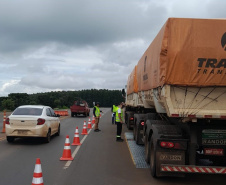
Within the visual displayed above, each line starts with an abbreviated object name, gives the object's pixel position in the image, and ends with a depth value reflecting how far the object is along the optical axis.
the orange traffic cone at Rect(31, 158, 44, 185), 3.27
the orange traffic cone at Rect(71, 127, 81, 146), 7.57
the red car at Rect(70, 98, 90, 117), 21.64
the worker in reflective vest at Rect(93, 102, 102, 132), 11.24
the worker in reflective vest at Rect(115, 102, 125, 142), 8.50
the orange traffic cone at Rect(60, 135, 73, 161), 5.69
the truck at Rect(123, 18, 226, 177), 3.92
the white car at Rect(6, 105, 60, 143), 7.38
